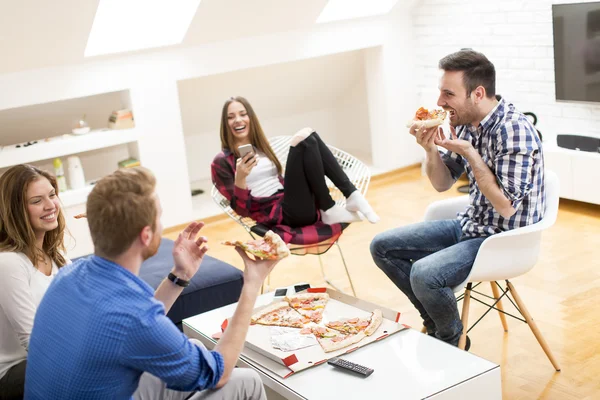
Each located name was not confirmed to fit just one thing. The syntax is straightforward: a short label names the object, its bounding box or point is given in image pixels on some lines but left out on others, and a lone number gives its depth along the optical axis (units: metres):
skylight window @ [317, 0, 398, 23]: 6.19
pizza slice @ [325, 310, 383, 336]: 2.64
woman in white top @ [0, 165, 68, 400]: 2.37
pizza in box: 2.60
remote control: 2.35
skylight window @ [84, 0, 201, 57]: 5.23
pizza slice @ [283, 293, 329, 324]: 2.85
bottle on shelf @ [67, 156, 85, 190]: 5.18
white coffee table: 2.25
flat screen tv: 4.86
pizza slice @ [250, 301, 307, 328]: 2.79
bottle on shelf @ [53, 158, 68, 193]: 5.11
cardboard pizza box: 2.46
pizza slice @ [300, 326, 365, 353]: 2.54
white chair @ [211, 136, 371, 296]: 3.83
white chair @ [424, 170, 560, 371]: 2.79
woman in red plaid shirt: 3.86
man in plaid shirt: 2.77
